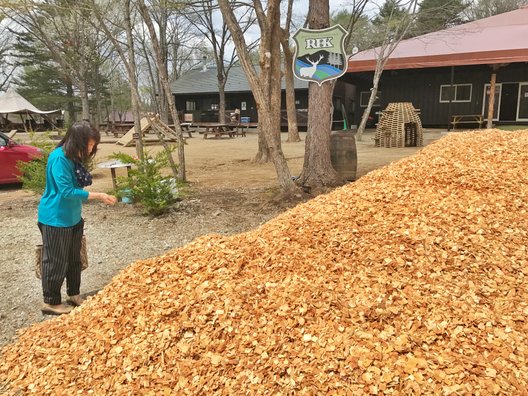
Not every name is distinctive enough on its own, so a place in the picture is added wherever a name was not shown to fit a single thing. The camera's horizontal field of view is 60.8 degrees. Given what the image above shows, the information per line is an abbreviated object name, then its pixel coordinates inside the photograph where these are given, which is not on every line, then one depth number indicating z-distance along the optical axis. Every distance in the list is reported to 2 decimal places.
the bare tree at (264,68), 6.44
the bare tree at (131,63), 7.74
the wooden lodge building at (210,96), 32.34
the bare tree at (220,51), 30.73
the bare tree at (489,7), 29.75
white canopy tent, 32.88
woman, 3.06
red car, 9.30
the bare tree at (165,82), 7.49
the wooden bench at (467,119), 19.00
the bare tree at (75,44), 21.22
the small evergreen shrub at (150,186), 5.99
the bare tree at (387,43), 15.72
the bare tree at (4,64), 38.19
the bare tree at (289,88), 16.07
